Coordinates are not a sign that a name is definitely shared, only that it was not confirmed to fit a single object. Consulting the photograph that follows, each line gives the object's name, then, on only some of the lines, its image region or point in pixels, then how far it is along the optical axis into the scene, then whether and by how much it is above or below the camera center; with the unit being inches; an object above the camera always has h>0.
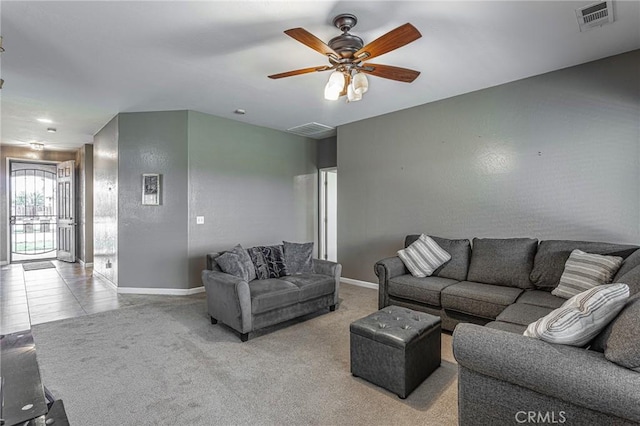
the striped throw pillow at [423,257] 148.3 -22.0
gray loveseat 120.4 -35.4
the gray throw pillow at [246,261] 141.7 -22.4
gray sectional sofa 49.7 -29.9
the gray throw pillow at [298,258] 157.8 -23.8
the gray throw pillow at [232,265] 134.0 -23.0
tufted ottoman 85.7 -39.8
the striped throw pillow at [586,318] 56.9 -19.8
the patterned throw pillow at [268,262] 148.5 -24.3
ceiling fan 85.5 +47.5
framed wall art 191.9 +14.2
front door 292.0 -0.4
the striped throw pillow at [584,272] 102.4 -20.8
